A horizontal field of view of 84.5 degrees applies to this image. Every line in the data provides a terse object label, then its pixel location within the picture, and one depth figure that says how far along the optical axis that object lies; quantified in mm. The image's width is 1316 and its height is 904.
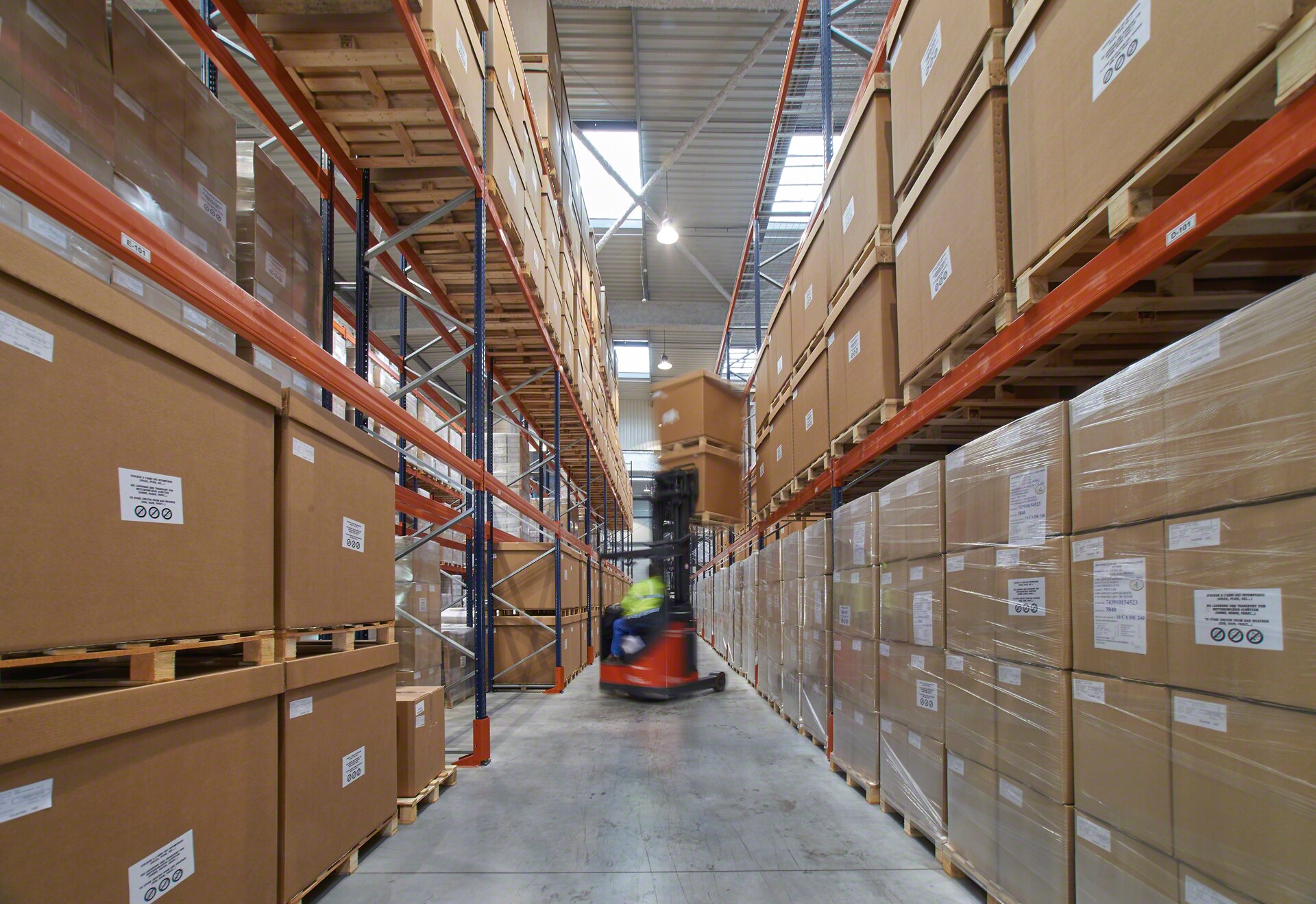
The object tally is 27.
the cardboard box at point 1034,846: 2443
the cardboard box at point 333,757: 2812
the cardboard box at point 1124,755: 2025
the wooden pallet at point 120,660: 1813
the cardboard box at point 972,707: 2984
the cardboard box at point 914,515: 3559
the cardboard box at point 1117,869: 1999
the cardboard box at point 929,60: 3088
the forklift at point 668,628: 8492
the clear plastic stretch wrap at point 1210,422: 1655
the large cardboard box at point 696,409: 8672
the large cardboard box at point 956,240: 2959
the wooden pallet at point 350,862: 2977
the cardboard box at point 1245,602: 1621
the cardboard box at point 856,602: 4449
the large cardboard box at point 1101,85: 1817
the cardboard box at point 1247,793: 1604
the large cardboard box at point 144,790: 1682
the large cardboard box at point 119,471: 1698
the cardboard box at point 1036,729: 2463
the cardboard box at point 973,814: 2959
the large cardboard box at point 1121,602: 2064
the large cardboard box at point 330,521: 2854
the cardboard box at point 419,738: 4172
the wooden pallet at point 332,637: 2834
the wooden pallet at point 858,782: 4438
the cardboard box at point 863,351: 4273
